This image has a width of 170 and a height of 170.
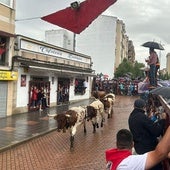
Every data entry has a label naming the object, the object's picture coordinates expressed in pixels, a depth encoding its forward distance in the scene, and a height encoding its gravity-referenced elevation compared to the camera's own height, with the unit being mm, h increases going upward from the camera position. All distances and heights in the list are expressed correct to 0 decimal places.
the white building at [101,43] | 32746 +7013
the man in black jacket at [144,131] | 3371 -766
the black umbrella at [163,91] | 3756 -83
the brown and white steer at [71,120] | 6618 -1198
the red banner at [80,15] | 3269 +1190
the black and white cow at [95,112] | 8340 -1140
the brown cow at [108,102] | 10534 -871
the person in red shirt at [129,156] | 1905 -722
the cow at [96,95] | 9143 -442
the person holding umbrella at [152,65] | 5944 +654
